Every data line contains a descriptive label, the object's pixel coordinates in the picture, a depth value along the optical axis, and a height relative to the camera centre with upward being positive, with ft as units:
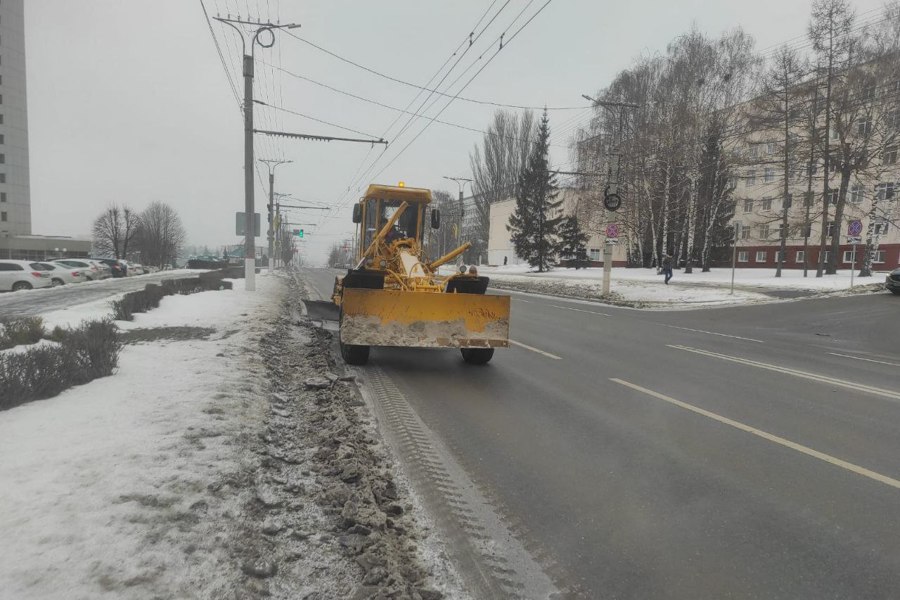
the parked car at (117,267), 132.57 -2.78
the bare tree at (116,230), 214.28 +11.67
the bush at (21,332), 21.95 -3.45
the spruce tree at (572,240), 159.63 +8.21
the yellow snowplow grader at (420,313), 24.09 -2.41
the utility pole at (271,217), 126.81 +10.83
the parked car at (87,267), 100.27 -2.21
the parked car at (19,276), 76.69 -3.27
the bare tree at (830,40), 85.15 +38.97
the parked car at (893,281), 63.36 -1.05
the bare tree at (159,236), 226.38 +10.38
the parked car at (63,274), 87.97 -3.33
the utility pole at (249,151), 59.47 +12.96
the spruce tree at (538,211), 154.20 +16.34
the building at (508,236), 151.33 +11.81
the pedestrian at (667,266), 90.48 +0.35
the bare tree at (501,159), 204.95 +44.39
